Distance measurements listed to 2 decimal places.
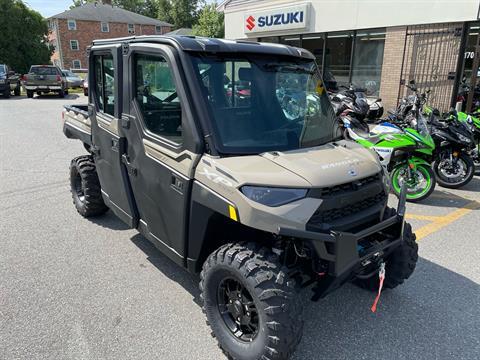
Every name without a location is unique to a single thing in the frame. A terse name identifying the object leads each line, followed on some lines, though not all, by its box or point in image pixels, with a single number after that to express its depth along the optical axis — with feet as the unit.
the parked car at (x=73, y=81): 88.38
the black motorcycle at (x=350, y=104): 27.58
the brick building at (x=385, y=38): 33.47
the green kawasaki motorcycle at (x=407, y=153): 18.33
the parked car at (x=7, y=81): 69.56
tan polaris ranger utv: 7.64
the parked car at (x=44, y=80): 69.56
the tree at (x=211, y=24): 114.83
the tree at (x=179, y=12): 214.90
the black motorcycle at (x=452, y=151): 19.86
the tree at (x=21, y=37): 114.11
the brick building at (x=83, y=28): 161.58
